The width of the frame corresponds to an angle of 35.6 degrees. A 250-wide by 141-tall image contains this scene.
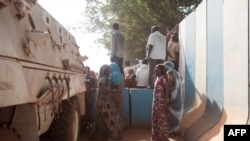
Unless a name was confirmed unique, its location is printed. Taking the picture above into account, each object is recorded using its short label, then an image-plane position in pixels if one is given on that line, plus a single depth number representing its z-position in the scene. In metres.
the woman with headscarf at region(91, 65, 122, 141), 7.78
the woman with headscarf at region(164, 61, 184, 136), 8.05
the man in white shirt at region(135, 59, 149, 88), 10.88
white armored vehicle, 2.57
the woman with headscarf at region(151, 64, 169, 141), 7.13
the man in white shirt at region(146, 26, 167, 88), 9.84
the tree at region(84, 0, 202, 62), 20.58
